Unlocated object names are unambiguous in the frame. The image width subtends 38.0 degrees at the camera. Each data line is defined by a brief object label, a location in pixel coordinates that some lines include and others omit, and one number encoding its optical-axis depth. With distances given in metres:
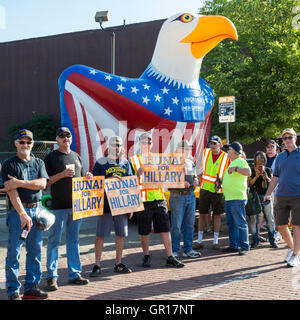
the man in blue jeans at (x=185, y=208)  7.03
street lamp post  13.01
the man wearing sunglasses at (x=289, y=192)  6.37
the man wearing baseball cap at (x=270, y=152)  9.00
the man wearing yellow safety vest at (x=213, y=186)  7.82
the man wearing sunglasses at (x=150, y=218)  6.52
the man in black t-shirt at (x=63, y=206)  5.38
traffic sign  10.01
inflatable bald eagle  8.58
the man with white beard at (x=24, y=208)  4.72
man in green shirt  7.31
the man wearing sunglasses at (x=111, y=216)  6.02
